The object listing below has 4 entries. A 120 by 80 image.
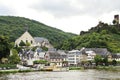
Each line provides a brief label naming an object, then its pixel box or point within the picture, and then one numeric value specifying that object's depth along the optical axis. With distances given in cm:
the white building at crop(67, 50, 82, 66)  14275
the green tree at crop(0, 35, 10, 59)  8894
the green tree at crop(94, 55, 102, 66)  12802
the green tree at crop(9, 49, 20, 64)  10025
